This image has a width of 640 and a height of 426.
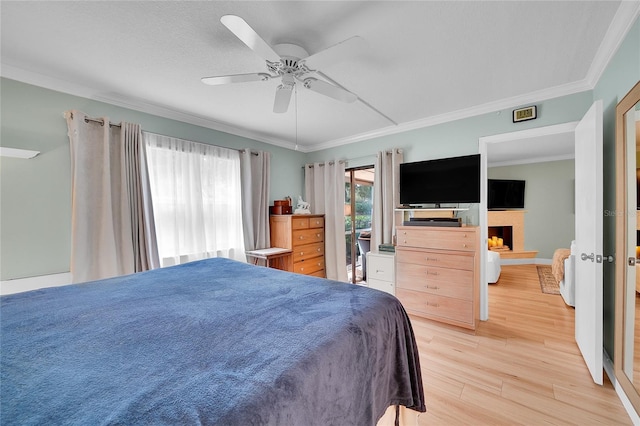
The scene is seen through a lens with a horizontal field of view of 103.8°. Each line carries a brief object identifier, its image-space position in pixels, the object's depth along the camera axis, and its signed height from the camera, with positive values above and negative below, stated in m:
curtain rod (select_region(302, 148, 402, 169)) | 3.56 +0.86
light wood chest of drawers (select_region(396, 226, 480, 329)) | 2.65 -0.70
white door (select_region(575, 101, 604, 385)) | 1.78 -0.23
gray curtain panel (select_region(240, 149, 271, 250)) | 3.75 +0.24
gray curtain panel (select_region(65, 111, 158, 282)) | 2.34 +0.12
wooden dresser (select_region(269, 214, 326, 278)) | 3.91 -0.44
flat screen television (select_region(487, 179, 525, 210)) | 5.75 +0.36
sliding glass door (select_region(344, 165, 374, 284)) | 4.41 -0.09
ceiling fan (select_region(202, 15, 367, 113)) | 1.34 +0.94
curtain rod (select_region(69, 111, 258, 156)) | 2.39 +0.91
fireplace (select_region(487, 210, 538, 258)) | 5.71 -0.45
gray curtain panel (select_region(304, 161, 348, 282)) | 4.27 +0.11
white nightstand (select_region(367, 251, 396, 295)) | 3.29 -0.81
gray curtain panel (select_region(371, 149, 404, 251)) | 3.58 +0.25
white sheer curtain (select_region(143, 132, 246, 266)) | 2.96 +0.18
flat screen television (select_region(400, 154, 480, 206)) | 2.80 +0.36
